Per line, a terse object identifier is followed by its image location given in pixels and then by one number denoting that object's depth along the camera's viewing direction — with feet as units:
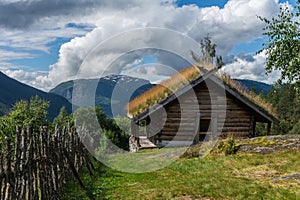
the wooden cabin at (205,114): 67.15
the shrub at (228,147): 51.31
